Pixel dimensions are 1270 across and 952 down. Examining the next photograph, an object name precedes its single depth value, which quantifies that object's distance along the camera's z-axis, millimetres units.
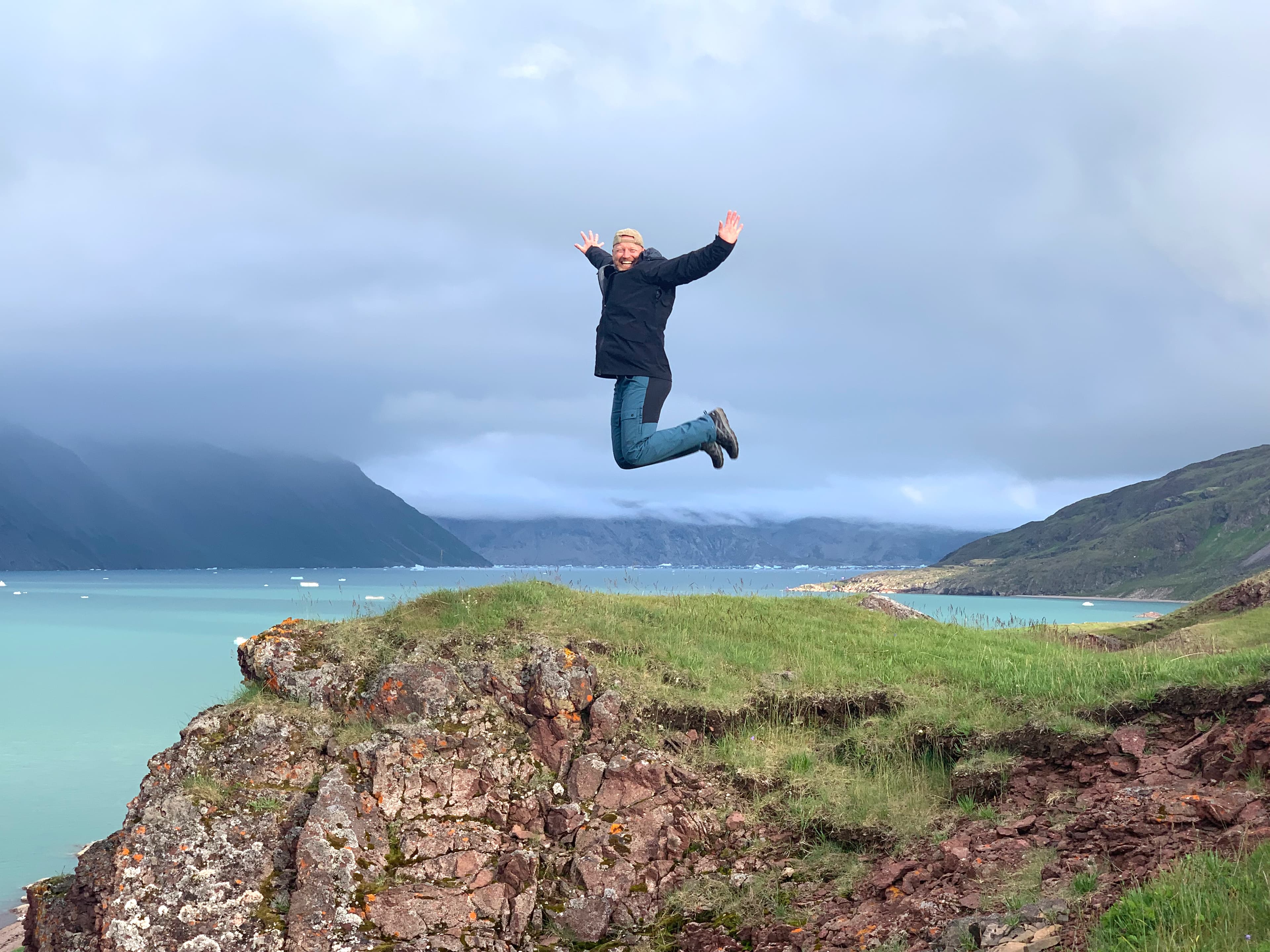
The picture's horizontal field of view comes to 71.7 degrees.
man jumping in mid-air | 11352
